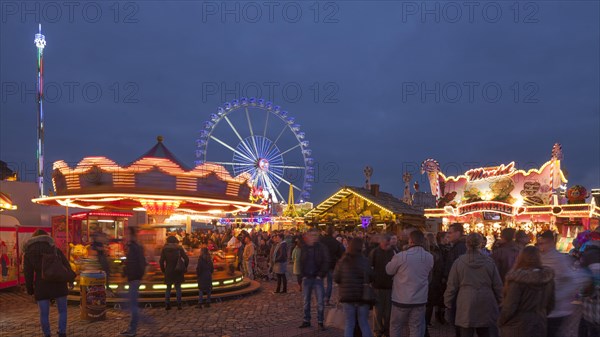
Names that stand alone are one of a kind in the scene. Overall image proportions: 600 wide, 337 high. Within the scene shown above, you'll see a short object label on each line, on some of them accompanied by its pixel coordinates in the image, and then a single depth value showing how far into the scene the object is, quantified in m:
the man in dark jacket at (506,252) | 7.44
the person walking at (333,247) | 10.25
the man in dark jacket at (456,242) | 8.08
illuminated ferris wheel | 36.62
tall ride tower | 29.38
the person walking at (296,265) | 10.31
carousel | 12.81
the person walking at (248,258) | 16.88
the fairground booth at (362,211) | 27.59
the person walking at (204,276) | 11.60
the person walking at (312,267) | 8.86
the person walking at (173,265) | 11.02
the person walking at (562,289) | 5.13
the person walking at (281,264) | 13.97
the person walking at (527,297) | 4.81
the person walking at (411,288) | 6.07
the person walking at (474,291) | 5.56
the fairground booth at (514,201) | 25.16
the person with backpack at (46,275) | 7.38
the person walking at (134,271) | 8.41
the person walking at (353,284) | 6.46
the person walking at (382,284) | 7.26
